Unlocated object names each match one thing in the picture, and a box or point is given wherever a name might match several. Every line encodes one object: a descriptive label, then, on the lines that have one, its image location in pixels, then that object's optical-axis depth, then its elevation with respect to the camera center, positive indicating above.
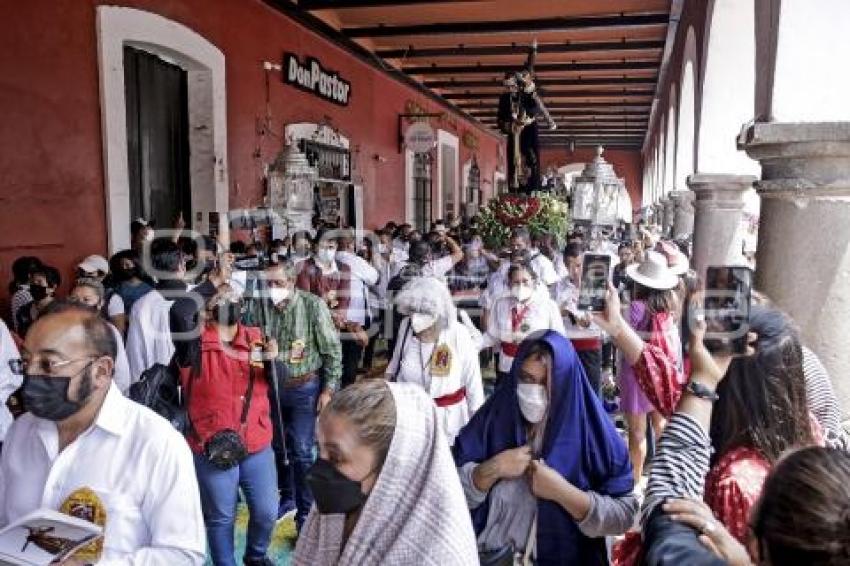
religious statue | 8.12 +0.93
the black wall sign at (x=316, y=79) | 9.74 +1.79
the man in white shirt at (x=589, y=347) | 5.41 -1.08
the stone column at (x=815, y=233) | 3.04 -0.12
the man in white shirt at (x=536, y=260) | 6.60 -0.53
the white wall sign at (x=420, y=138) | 13.79 +1.25
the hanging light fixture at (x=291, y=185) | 7.77 +0.20
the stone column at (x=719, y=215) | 6.00 -0.10
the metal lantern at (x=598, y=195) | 6.39 +0.07
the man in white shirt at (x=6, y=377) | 3.37 -0.83
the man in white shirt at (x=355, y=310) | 6.29 -0.97
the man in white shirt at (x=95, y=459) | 1.94 -0.70
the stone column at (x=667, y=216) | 11.01 -0.20
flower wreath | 7.88 -0.07
